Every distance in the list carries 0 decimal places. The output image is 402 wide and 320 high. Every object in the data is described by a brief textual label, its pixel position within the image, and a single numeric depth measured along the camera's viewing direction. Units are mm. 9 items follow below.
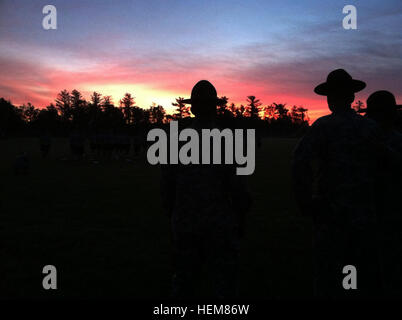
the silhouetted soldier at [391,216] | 3141
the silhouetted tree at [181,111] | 141000
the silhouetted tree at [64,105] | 153375
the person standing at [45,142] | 21414
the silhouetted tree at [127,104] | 154000
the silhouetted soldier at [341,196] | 2707
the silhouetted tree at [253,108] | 166875
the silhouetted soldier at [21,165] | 14219
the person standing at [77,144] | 20203
